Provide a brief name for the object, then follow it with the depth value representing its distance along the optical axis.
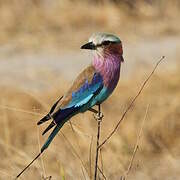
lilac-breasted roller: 6.23
